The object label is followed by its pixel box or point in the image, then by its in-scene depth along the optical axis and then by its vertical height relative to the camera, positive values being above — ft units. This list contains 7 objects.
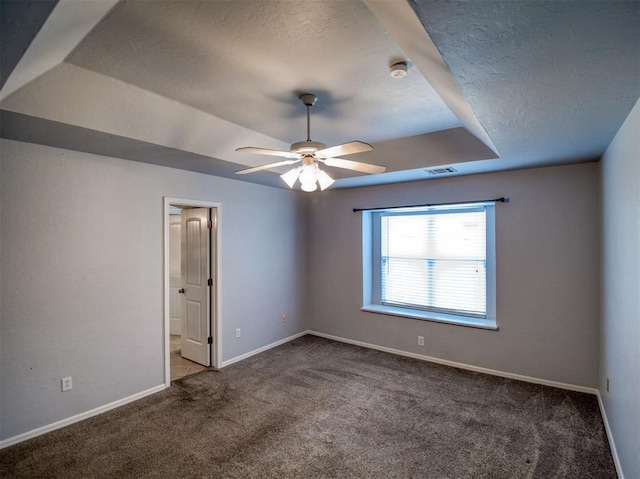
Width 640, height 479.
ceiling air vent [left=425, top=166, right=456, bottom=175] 11.93 +2.49
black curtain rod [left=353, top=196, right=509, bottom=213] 12.14 +1.37
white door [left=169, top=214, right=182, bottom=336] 18.95 -2.42
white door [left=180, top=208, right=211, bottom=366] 13.50 -2.01
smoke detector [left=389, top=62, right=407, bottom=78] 6.61 +3.48
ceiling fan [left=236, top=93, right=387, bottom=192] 7.20 +1.94
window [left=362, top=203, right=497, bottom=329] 13.38 -1.19
